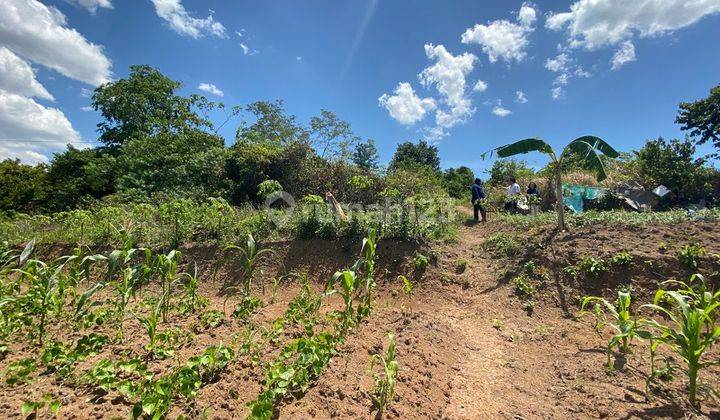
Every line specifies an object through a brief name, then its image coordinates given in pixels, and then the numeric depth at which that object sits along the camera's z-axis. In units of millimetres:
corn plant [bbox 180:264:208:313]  4027
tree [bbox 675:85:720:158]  20938
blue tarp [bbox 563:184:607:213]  12609
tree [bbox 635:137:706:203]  12625
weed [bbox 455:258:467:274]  6227
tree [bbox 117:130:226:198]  13312
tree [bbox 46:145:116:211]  14945
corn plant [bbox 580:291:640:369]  2869
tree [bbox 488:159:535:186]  16331
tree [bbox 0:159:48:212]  14344
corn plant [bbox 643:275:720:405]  2375
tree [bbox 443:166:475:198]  20917
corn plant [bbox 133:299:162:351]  2977
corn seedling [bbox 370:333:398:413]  2398
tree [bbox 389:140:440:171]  41219
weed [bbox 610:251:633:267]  5324
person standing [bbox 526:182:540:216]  9711
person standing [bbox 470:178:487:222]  10477
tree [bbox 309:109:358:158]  28609
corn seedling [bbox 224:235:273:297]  3900
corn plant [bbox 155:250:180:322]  3723
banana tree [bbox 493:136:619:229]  7246
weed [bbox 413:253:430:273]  5948
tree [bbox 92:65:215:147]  21891
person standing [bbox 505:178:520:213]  10266
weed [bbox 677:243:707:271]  5047
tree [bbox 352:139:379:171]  33875
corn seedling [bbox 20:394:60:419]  2045
